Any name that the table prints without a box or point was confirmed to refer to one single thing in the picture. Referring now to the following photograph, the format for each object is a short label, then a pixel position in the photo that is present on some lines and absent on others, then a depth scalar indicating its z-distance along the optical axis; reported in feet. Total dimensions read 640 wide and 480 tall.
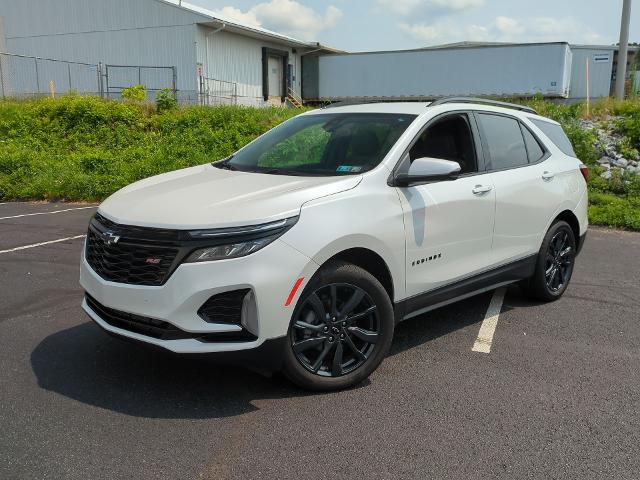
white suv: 10.49
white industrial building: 84.12
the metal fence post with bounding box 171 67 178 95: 74.99
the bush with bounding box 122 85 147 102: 64.44
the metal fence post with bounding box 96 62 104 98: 70.49
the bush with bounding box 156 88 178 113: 58.90
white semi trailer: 83.61
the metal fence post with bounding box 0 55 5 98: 74.23
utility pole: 58.90
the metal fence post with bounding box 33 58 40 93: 79.78
